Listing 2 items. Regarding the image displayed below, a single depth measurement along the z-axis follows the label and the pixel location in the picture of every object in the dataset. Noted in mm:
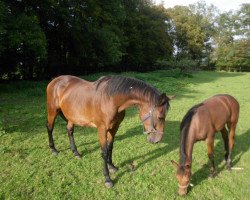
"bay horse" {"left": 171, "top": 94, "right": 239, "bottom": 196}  4066
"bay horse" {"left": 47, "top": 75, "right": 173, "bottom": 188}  4055
